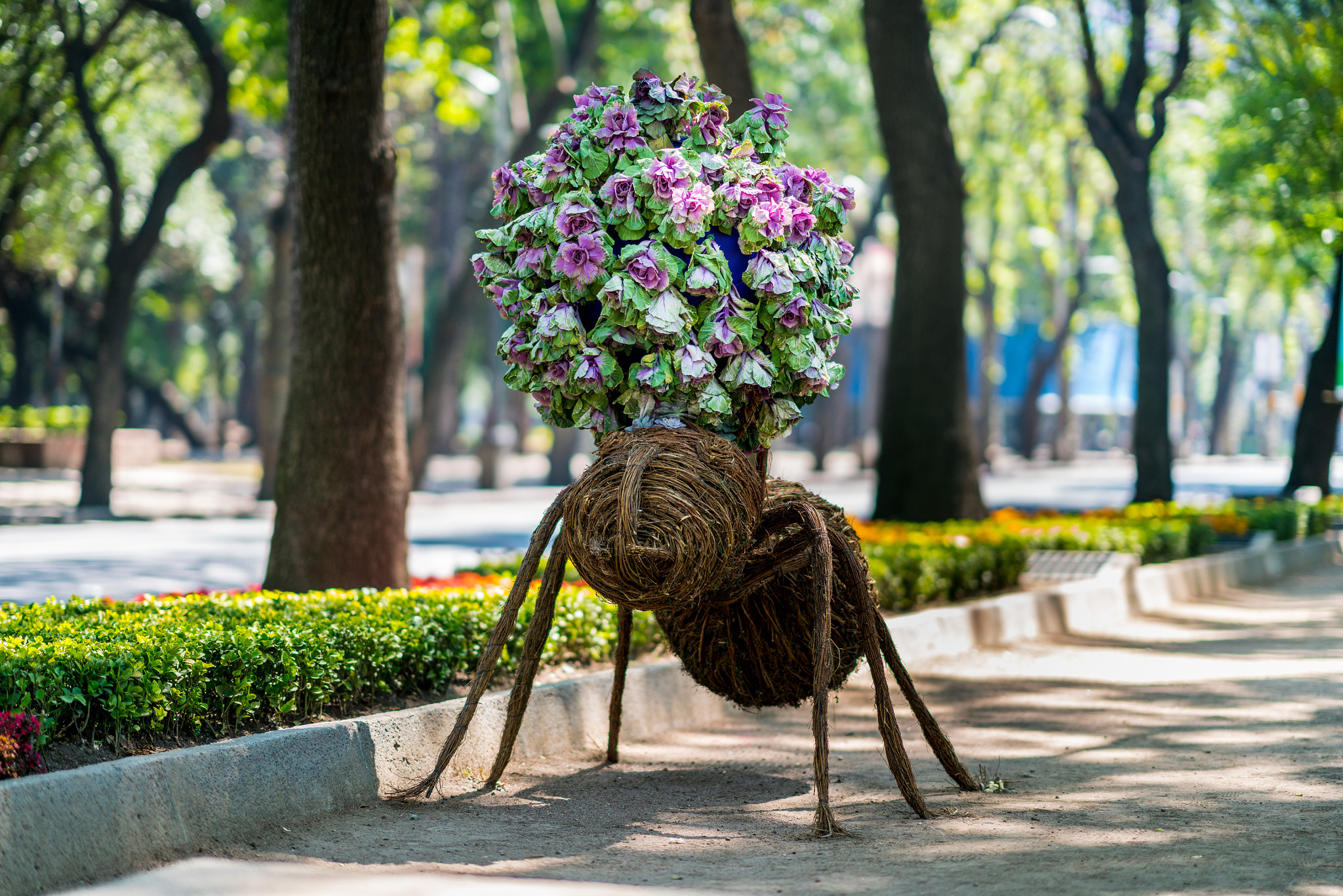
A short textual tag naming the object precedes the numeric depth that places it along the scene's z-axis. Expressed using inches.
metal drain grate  456.1
